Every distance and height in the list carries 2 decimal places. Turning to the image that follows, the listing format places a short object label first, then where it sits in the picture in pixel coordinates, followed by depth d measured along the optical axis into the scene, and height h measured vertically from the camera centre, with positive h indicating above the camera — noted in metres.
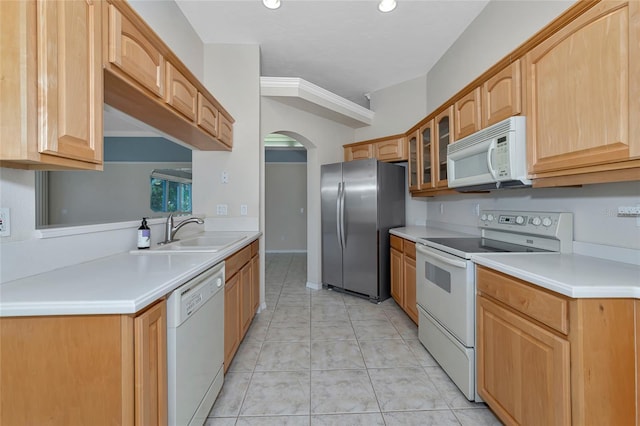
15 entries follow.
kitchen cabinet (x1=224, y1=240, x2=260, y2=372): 1.77 -0.66
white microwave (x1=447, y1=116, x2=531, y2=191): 1.51 +0.36
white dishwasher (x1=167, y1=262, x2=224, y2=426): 1.06 -0.63
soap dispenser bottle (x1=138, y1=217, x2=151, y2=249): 1.73 -0.15
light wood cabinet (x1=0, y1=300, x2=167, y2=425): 0.80 -0.48
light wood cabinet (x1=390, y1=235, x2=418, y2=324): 2.58 -0.67
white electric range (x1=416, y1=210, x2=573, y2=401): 1.58 -0.42
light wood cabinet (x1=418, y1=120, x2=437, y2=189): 2.66 +0.61
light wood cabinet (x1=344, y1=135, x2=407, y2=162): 3.47 +0.89
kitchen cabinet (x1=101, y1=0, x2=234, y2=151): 1.14 +0.72
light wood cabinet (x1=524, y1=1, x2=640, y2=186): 1.02 +0.50
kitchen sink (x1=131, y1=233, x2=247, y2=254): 1.68 -0.24
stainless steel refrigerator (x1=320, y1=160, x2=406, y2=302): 3.26 -0.11
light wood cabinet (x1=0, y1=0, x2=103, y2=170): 0.83 +0.45
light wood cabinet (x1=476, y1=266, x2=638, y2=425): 0.98 -0.59
